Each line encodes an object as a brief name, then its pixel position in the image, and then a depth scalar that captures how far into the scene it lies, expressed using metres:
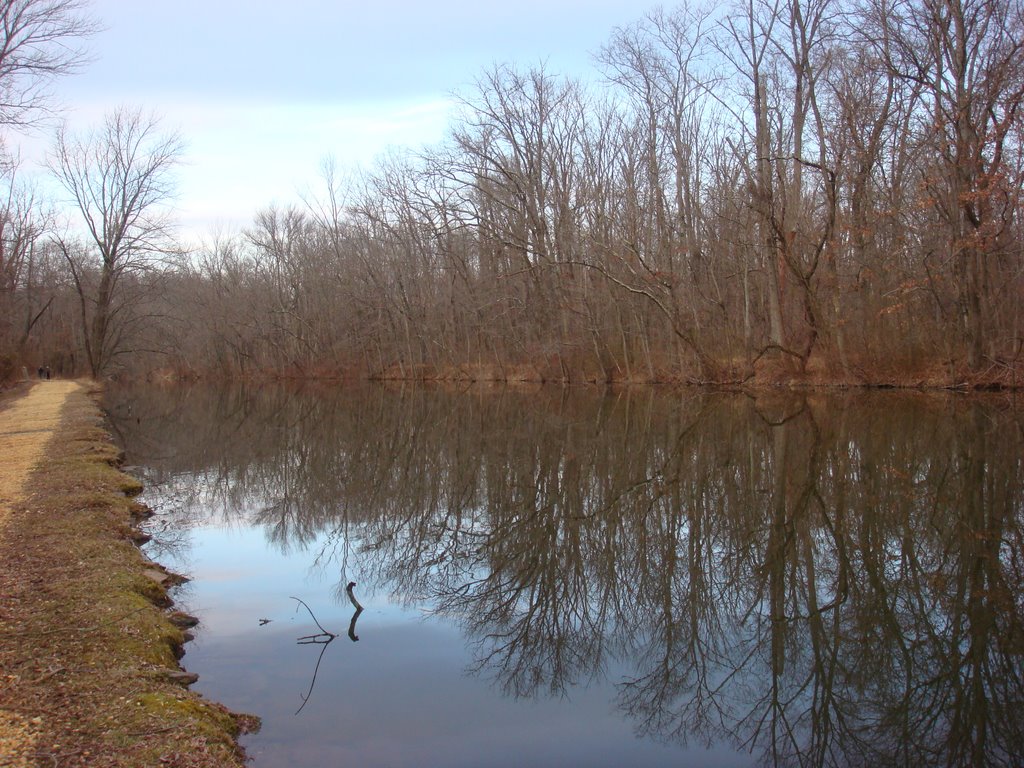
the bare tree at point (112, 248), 41.34
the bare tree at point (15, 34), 15.90
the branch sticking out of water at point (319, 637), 5.78
